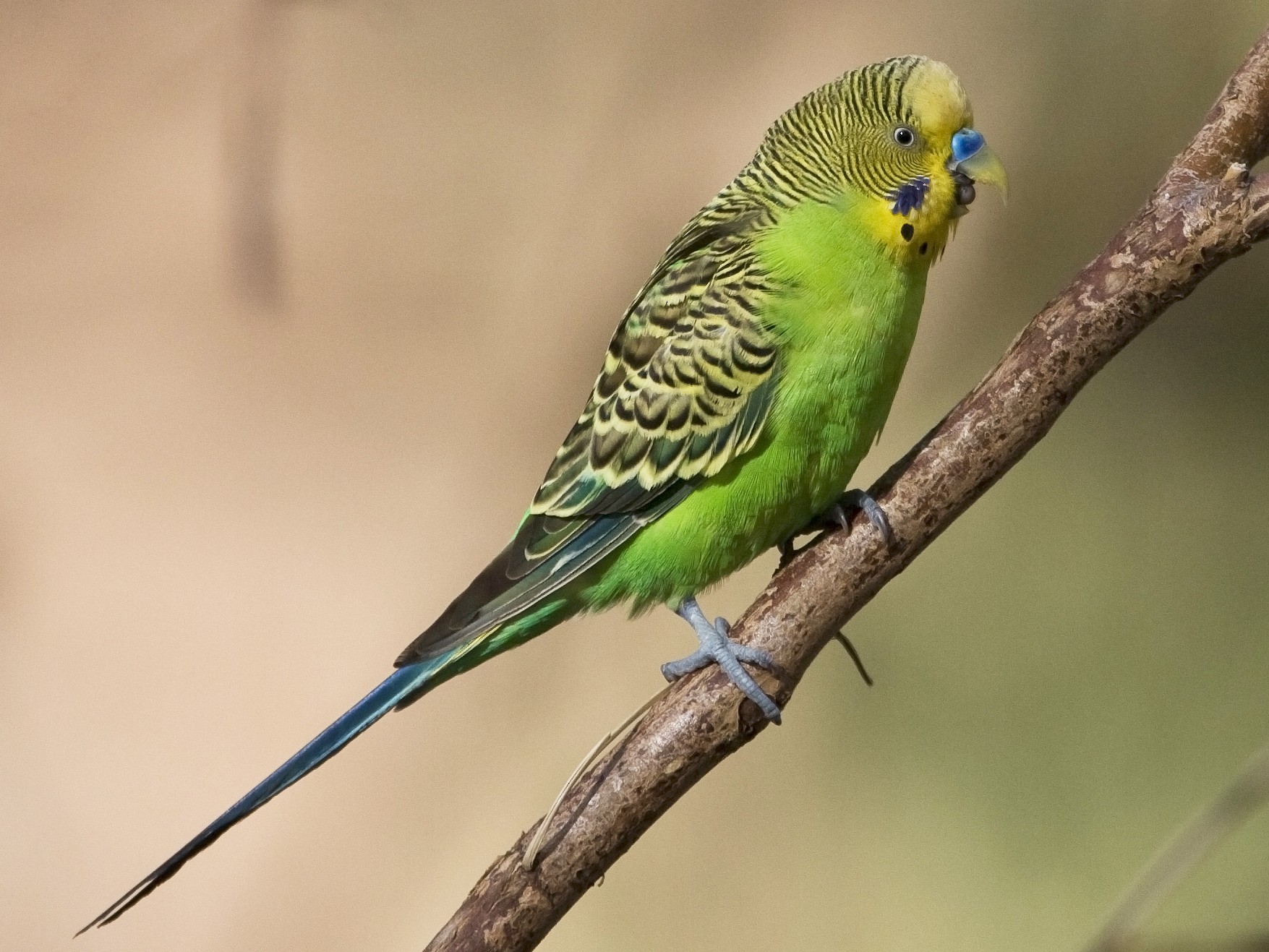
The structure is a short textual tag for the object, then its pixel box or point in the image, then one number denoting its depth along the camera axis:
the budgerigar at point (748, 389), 4.13
